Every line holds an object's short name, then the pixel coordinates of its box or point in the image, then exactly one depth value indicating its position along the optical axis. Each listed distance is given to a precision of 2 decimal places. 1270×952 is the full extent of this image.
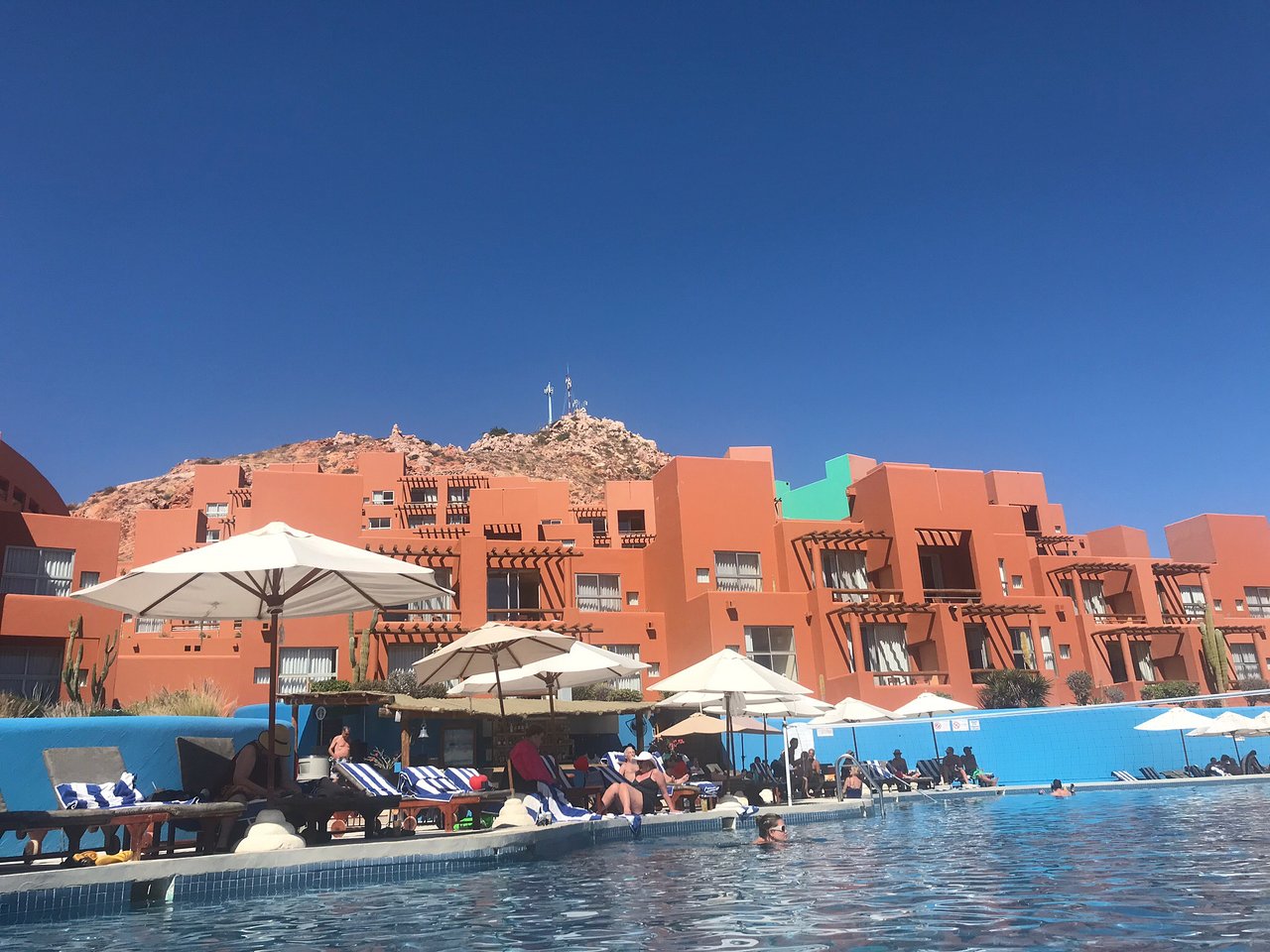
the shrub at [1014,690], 31.41
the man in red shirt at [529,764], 12.72
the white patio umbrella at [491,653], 13.23
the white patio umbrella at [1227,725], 22.75
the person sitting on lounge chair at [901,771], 23.02
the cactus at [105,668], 26.21
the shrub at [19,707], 14.48
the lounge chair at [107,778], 8.05
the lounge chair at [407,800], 11.30
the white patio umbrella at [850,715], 21.67
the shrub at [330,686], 22.73
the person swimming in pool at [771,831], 11.51
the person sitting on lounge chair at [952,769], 24.20
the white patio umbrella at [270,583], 8.69
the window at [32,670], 26.83
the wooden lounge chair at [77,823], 7.25
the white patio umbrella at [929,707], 23.58
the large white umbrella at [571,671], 14.38
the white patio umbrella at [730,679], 15.54
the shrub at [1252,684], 37.97
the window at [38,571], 28.03
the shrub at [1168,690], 34.06
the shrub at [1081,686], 33.81
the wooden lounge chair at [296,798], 8.83
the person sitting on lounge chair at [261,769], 9.27
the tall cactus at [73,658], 25.67
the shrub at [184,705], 16.66
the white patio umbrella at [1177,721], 23.50
